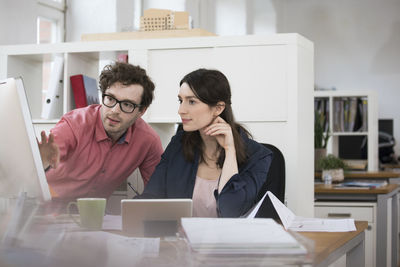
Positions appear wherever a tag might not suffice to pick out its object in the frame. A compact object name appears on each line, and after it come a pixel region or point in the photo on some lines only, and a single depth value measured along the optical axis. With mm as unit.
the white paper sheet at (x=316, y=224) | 1269
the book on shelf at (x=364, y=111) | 4840
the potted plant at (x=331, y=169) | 3730
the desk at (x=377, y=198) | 3248
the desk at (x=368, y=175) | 4069
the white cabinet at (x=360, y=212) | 3277
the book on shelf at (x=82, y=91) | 2695
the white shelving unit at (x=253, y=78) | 2459
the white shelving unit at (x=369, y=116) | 4730
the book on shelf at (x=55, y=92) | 2720
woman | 1651
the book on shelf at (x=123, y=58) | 2668
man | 1945
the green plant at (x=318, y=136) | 4008
